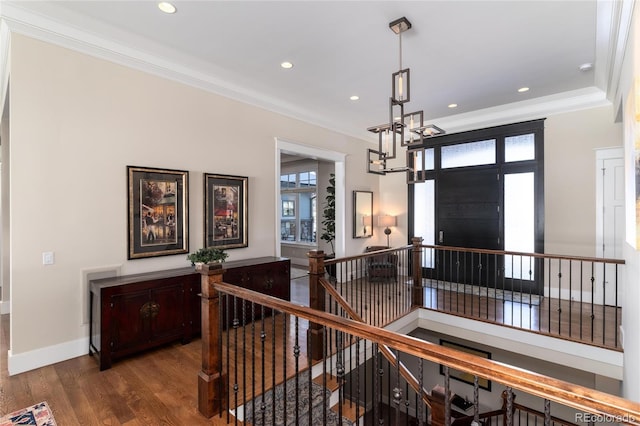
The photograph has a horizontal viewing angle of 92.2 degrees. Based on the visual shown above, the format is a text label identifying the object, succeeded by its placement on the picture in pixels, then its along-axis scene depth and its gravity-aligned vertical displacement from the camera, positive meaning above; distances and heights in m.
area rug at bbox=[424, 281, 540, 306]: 5.16 -1.49
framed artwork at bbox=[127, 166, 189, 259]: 3.55 +0.01
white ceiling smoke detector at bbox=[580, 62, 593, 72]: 3.99 +1.91
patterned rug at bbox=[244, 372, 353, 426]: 2.51 -1.67
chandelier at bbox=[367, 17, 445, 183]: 3.03 +0.85
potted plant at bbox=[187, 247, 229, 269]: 3.59 -0.51
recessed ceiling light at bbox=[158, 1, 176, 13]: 2.83 +1.92
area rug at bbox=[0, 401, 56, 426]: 2.24 -1.52
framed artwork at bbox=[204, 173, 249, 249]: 4.23 +0.02
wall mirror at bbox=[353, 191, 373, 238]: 6.83 -0.05
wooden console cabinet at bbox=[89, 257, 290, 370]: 2.99 -1.03
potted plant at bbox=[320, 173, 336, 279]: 7.09 -0.12
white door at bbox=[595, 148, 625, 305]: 4.71 -0.03
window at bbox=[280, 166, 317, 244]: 8.70 +0.18
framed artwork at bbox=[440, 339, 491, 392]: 5.49 -3.08
